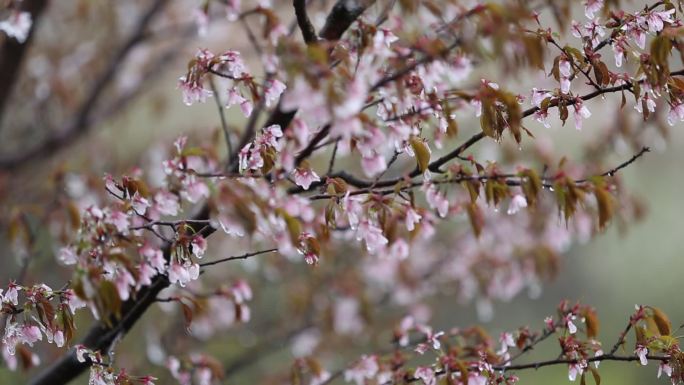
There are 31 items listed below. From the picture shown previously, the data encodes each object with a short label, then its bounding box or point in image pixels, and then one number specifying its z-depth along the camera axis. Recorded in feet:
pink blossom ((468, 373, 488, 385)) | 12.39
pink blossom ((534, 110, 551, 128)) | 12.27
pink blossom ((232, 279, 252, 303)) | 12.97
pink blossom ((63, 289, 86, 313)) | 12.08
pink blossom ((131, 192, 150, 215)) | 12.16
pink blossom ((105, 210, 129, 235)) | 11.93
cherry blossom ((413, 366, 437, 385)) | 12.41
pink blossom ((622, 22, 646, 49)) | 12.20
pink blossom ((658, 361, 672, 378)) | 12.31
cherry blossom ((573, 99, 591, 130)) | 12.24
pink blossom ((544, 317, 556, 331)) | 12.56
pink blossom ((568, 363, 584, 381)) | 12.40
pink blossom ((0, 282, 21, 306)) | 12.20
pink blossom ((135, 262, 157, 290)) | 11.99
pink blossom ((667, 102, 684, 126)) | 12.25
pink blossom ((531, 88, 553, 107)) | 12.28
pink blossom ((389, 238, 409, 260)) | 12.85
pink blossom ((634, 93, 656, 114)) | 12.17
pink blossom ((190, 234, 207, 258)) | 12.15
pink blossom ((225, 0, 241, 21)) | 12.85
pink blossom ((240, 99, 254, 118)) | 12.33
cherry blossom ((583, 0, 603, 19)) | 12.22
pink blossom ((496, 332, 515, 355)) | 12.69
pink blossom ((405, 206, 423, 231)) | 12.25
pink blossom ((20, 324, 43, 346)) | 12.23
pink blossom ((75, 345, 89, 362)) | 12.33
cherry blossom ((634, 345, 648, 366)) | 12.31
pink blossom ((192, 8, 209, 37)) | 12.82
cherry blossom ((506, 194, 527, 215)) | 12.38
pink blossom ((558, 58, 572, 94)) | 12.21
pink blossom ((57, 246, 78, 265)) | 11.97
